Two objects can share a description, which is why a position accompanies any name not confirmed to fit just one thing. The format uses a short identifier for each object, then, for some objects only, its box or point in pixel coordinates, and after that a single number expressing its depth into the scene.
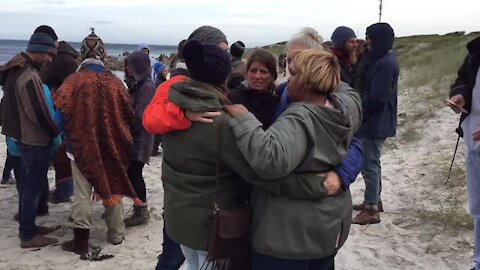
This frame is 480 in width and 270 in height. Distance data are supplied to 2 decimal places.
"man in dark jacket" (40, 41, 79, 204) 5.48
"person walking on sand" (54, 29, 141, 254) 4.27
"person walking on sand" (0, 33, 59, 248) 4.44
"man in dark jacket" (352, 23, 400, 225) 4.96
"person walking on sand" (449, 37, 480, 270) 3.50
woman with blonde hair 2.16
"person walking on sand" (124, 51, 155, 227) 4.85
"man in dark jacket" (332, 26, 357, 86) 4.82
